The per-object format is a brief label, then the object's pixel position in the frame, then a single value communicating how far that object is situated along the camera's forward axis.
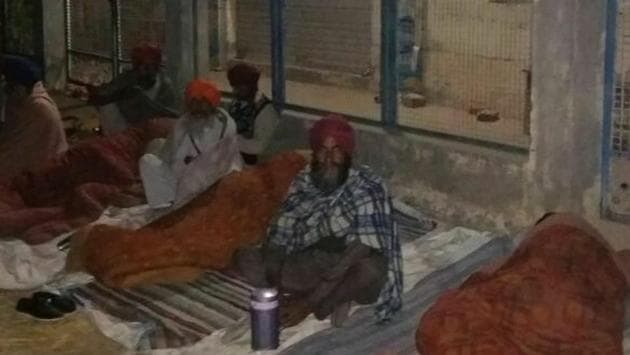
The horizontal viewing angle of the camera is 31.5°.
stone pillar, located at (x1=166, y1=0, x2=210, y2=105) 9.48
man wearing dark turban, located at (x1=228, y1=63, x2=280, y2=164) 7.89
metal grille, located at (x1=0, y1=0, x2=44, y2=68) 12.58
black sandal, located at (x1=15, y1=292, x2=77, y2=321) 5.54
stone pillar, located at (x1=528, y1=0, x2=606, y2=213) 5.93
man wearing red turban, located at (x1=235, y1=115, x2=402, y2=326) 5.23
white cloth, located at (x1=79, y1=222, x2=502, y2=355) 5.10
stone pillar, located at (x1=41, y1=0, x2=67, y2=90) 12.45
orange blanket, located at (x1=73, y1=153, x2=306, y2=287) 6.00
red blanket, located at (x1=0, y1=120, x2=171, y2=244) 6.78
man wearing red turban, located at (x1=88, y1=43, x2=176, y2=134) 8.88
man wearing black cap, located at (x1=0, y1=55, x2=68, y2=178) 7.94
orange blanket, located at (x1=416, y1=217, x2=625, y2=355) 4.47
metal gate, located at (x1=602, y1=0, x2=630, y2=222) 5.81
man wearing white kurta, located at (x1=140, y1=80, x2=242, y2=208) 7.16
